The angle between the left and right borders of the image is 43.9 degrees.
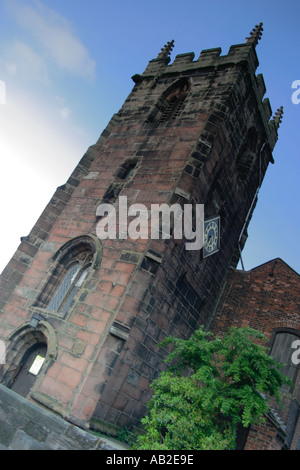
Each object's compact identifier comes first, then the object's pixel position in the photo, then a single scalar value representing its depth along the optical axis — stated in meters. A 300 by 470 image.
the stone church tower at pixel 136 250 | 8.23
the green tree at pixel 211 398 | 6.58
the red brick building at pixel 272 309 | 10.65
